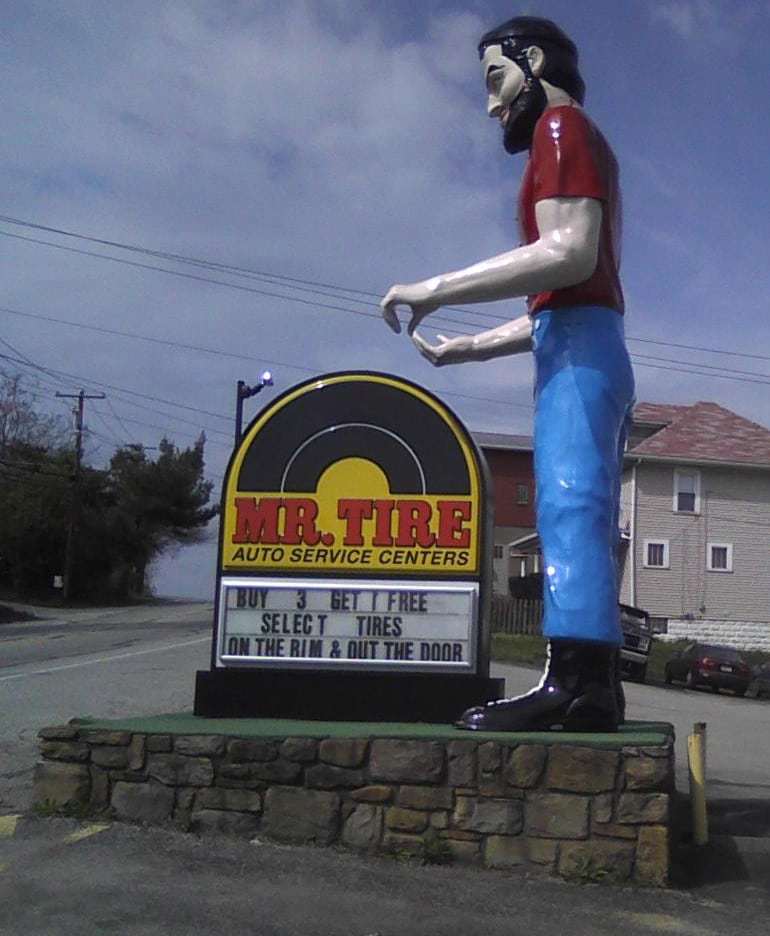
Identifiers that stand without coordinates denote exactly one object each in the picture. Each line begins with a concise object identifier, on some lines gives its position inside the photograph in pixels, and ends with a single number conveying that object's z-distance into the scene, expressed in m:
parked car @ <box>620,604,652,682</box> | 26.14
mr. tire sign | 7.29
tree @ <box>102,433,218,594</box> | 63.22
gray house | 36.97
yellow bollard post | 6.37
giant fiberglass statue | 6.24
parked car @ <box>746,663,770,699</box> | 26.52
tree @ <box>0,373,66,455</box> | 60.75
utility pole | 56.81
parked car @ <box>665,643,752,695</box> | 25.70
